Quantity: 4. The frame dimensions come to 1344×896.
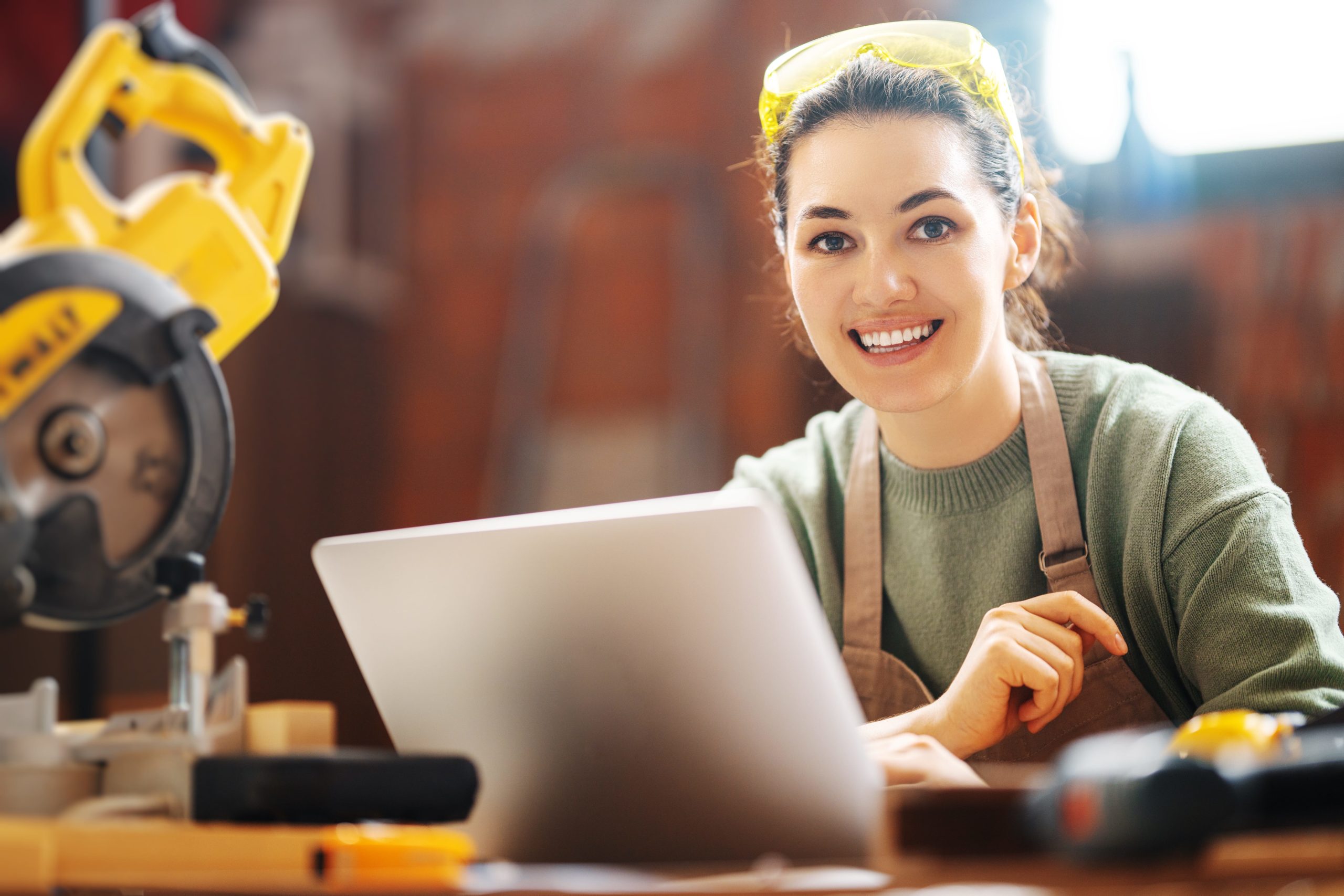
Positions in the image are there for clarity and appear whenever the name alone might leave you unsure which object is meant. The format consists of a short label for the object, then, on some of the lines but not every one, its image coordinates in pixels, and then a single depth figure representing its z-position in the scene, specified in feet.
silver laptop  5.26
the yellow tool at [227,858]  4.41
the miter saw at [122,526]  5.51
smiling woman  6.57
